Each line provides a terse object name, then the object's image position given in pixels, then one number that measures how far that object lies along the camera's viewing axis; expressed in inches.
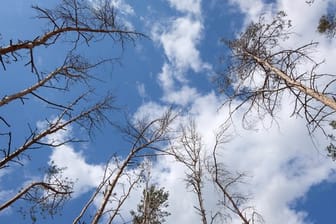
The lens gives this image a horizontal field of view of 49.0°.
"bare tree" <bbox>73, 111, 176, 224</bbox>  321.1
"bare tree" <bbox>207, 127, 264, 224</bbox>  415.8
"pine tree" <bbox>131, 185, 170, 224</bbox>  772.0
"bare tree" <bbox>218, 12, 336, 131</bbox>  275.3
